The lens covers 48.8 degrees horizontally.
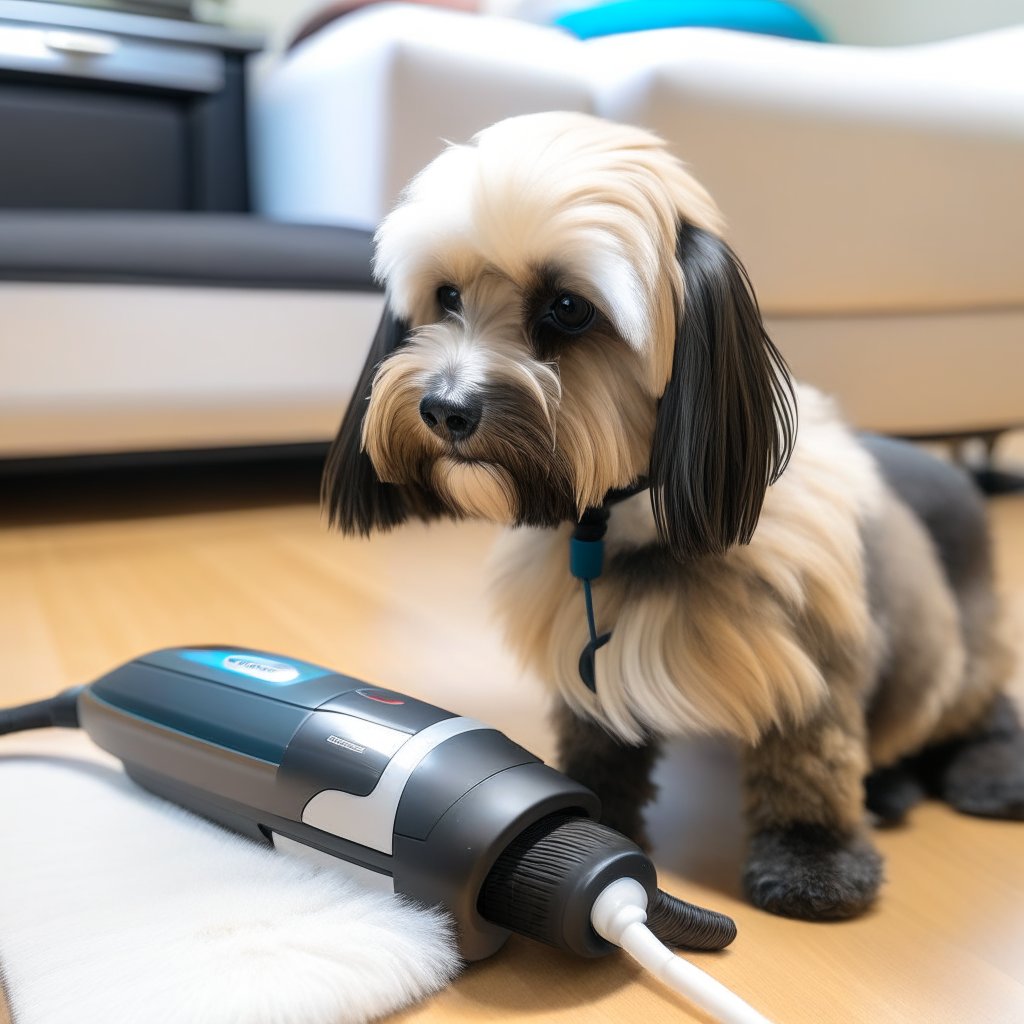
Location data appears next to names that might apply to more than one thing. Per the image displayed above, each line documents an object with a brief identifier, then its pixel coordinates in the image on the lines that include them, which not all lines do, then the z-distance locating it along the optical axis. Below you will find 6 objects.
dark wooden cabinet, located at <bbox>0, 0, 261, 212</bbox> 2.28
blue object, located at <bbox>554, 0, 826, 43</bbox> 2.19
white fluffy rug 0.63
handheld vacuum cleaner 0.68
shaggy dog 0.79
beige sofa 1.99
